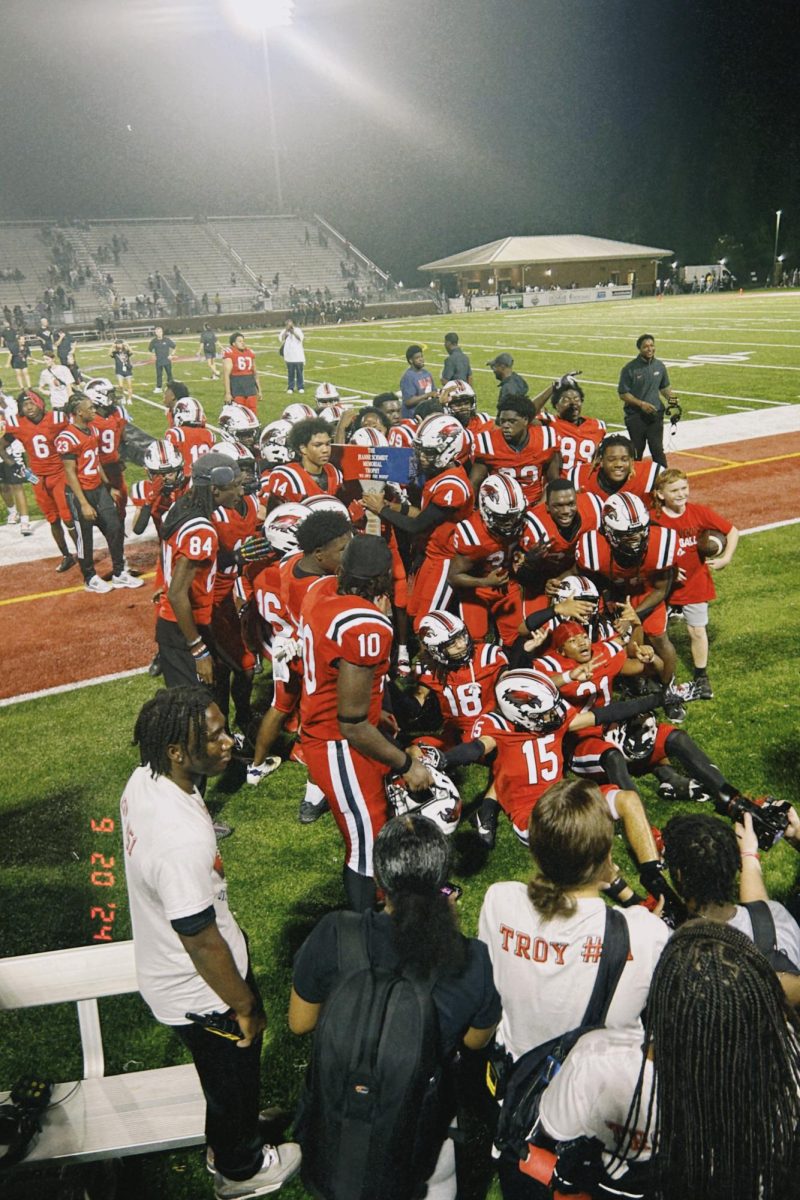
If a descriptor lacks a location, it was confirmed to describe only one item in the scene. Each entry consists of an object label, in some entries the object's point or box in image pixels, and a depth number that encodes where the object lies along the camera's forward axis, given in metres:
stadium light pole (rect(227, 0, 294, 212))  71.06
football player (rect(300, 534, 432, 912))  3.83
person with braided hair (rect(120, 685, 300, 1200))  2.74
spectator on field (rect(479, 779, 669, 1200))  2.75
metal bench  3.20
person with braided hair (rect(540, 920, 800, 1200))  1.82
